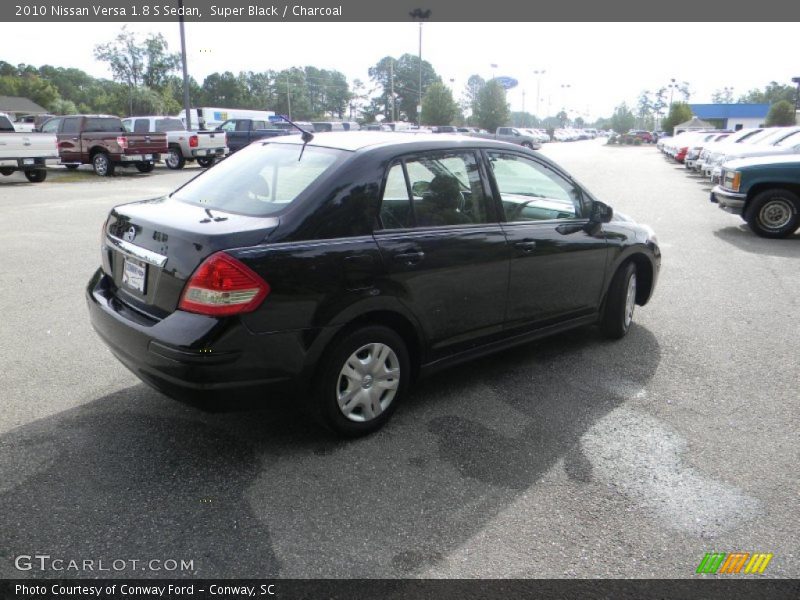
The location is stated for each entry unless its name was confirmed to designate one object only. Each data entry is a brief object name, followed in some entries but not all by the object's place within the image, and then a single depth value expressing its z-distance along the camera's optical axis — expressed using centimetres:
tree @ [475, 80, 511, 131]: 7656
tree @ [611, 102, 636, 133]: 13375
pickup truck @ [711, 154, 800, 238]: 1086
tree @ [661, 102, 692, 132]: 8156
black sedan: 323
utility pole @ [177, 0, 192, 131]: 2727
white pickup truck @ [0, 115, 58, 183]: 1830
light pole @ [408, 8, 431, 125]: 5284
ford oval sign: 8654
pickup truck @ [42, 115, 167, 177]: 2152
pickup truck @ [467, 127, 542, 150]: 4622
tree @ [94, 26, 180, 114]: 9469
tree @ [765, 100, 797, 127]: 5438
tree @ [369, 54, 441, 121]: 13046
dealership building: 9444
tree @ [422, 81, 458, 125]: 7181
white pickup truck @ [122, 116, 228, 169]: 2498
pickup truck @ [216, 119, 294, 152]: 2894
